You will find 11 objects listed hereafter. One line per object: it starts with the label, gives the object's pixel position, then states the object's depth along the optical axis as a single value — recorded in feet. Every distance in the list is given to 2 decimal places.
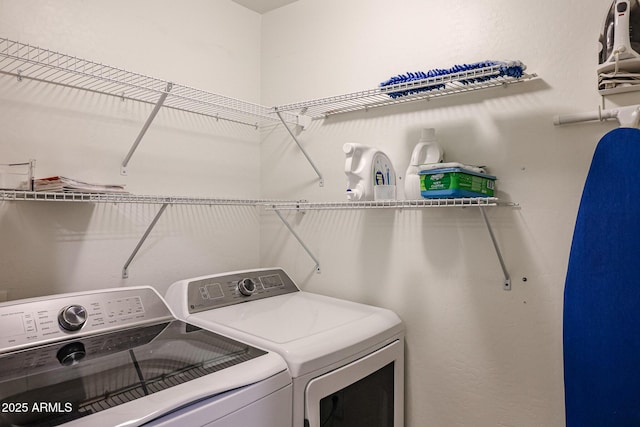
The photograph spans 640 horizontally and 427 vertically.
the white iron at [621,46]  3.88
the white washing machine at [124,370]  2.88
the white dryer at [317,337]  4.06
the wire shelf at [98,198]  3.92
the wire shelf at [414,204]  4.29
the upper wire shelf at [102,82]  4.67
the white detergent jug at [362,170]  5.27
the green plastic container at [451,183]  4.23
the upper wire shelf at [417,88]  4.48
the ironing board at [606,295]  3.96
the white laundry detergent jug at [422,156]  5.01
